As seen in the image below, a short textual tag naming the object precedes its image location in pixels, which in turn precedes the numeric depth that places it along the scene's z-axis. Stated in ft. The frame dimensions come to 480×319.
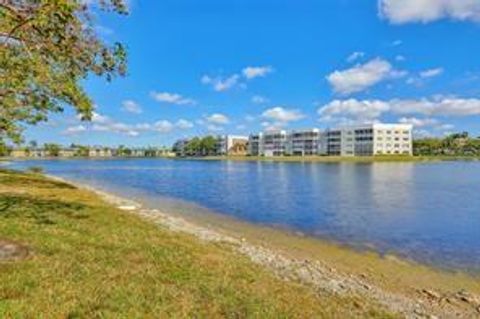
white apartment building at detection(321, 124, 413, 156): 602.03
